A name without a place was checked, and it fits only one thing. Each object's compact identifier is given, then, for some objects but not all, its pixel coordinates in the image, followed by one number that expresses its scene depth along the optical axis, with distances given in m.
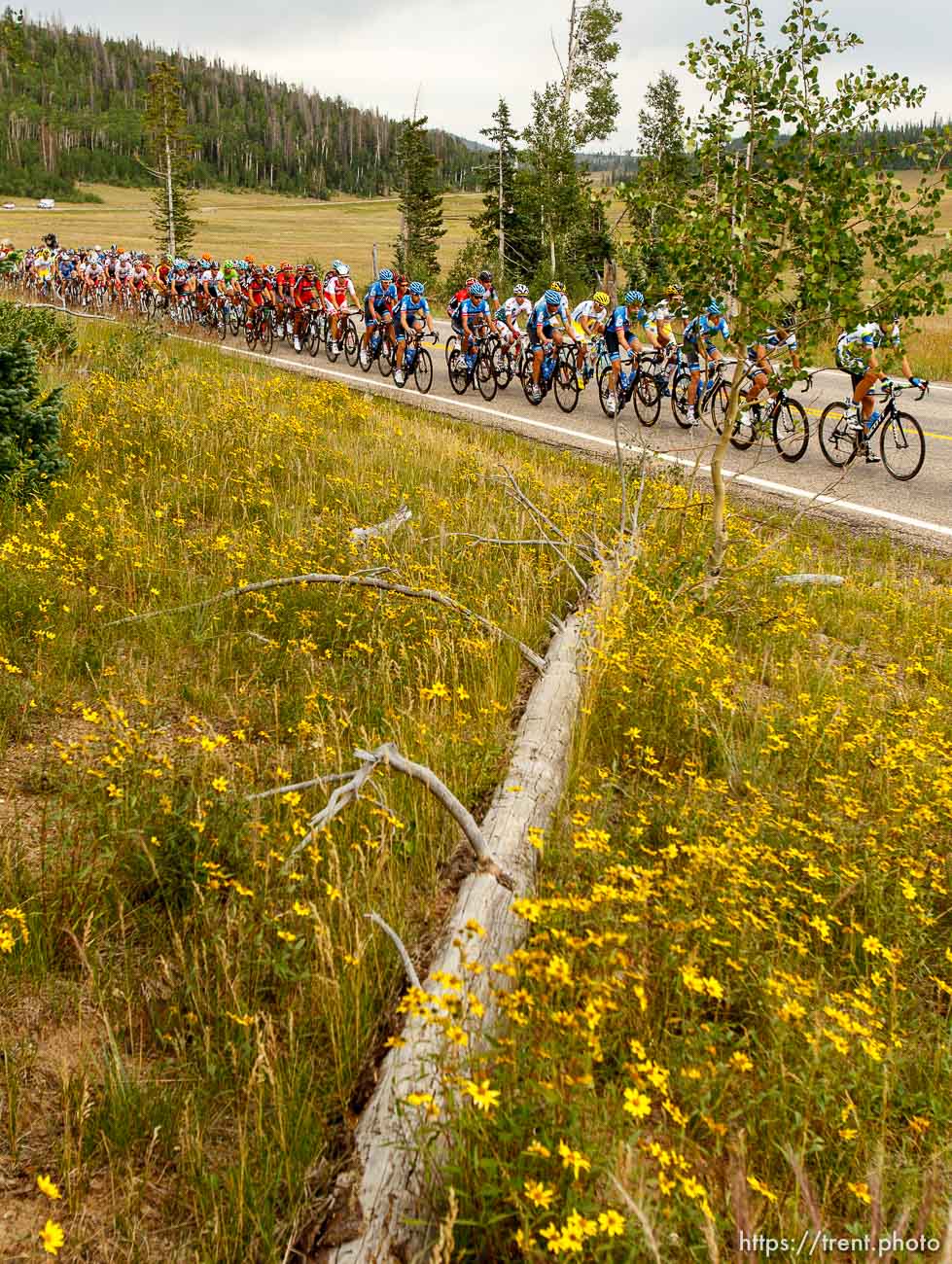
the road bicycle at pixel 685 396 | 12.70
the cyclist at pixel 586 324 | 14.63
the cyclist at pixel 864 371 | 9.46
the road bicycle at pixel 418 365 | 16.69
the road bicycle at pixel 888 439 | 10.49
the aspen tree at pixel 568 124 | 28.44
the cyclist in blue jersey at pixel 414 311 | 16.46
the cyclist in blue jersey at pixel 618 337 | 13.48
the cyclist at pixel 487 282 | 15.17
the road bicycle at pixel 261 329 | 21.47
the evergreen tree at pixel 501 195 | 34.06
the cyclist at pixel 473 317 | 16.11
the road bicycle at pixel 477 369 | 16.11
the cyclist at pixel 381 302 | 17.77
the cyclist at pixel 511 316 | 15.95
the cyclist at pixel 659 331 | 12.82
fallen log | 1.99
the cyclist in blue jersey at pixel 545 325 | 14.48
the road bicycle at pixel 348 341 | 19.78
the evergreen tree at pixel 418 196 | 42.09
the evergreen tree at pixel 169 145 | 52.38
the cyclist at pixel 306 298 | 20.61
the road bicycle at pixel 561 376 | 14.71
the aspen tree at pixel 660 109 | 44.97
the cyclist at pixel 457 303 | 16.23
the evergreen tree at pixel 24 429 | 6.54
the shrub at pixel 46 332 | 10.66
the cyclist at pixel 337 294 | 19.69
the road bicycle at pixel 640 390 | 13.52
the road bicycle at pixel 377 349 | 18.31
